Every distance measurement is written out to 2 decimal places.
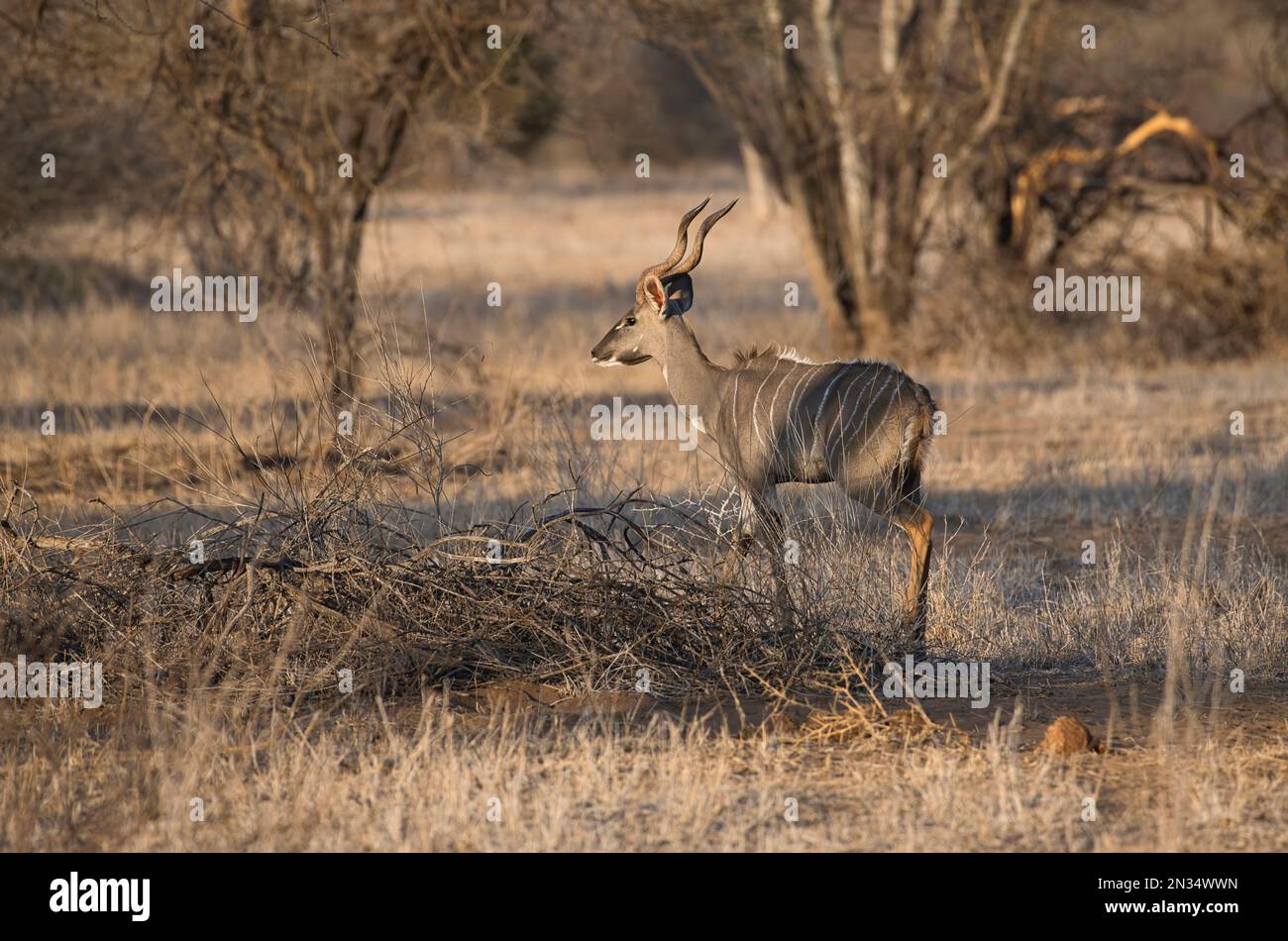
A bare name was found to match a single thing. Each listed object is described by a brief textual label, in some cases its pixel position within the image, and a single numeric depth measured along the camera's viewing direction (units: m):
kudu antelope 6.97
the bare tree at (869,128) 15.49
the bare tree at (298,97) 11.30
